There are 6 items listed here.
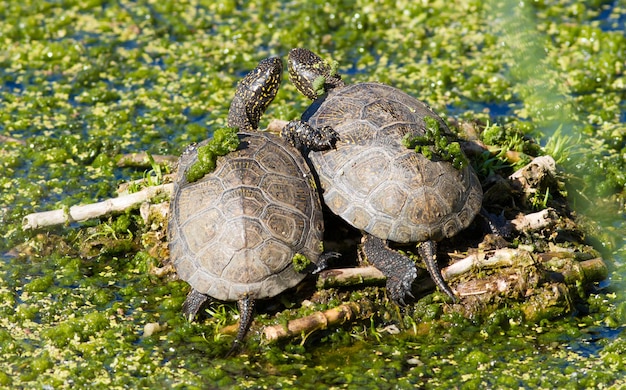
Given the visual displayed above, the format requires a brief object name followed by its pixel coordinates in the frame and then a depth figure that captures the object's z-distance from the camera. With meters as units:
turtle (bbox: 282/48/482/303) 11.26
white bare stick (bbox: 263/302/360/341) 10.67
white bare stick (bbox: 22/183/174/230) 12.79
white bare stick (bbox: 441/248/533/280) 11.50
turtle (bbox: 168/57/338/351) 10.61
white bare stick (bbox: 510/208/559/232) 12.46
